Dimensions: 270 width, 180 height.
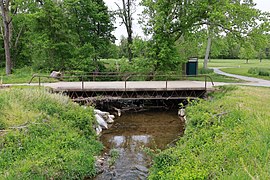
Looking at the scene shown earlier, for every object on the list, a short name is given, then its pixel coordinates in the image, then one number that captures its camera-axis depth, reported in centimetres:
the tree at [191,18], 1739
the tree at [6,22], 2154
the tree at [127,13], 2608
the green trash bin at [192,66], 2339
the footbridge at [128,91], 1374
